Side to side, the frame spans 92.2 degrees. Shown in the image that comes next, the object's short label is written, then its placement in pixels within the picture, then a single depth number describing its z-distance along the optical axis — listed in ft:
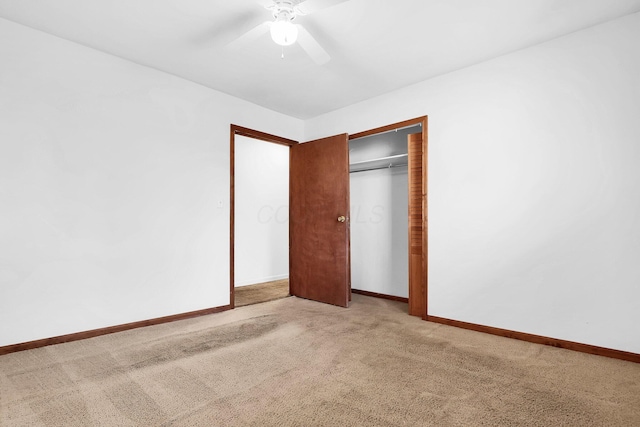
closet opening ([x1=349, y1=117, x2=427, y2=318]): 13.78
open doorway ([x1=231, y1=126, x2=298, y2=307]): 16.97
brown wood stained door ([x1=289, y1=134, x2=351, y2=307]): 12.50
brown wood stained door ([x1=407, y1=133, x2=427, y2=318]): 11.06
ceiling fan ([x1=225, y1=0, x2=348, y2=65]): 6.35
